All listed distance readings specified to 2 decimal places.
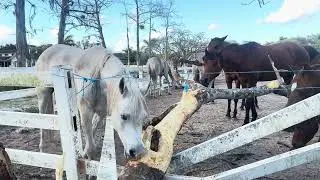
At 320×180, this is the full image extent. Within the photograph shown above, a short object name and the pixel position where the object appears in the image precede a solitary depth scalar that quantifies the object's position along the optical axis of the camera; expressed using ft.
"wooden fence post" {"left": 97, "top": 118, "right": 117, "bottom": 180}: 4.91
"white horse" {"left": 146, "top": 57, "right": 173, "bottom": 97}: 33.51
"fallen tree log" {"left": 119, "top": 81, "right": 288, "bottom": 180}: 4.91
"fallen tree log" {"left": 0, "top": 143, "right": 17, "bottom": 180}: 4.80
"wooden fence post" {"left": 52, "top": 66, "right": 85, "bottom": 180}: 5.73
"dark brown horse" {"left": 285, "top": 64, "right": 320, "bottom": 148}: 7.56
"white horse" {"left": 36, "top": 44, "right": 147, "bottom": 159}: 7.19
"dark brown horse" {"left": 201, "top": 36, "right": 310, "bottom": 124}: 18.03
